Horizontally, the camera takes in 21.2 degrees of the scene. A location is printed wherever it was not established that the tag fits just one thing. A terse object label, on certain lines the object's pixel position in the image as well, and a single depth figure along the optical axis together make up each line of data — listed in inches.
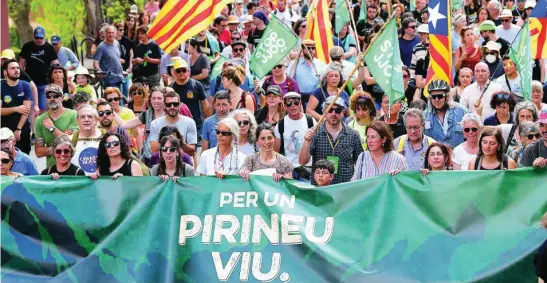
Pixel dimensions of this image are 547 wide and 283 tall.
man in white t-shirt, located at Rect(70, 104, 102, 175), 564.7
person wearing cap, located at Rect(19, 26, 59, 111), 832.9
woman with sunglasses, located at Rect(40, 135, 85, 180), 525.0
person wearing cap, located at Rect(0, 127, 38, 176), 534.0
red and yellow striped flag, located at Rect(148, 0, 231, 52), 642.8
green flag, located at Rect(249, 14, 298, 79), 660.7
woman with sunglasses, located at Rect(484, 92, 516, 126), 604.7
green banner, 458.9
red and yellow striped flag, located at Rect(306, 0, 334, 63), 753.6
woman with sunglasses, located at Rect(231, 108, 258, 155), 557.3
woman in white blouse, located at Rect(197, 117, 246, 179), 536.4
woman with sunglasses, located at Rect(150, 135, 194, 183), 514.0
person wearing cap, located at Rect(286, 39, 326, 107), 721.6
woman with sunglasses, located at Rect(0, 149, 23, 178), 508.7
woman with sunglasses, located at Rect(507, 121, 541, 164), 532.4
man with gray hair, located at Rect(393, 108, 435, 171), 531.5
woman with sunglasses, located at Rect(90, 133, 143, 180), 512.1
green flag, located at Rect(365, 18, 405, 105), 568.7
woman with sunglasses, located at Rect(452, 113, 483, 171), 529.3
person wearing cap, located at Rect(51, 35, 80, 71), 881.9
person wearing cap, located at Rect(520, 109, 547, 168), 500.4
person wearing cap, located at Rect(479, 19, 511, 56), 810.2
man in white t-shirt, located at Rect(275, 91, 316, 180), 587.2
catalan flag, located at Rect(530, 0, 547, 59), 680.4
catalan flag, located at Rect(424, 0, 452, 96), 609.9
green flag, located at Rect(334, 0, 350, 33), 820.0
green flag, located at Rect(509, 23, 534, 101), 627.5
